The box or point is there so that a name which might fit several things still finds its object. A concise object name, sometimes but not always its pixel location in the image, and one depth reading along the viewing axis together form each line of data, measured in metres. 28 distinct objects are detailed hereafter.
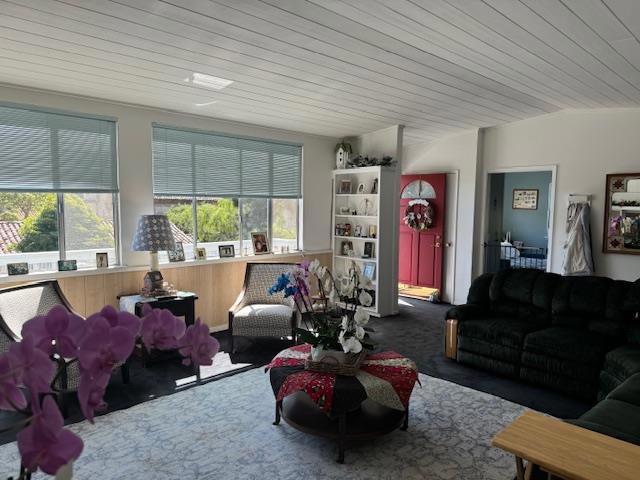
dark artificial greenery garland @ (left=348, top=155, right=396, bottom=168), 5.85
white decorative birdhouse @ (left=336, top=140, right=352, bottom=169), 6.27
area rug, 2.54
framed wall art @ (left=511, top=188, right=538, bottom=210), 8.66
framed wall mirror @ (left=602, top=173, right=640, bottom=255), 5.04
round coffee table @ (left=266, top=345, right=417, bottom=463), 2.64
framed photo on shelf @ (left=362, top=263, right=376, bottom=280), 5.97
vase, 2.85
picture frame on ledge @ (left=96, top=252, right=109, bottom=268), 4.27
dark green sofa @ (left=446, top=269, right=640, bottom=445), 3.38
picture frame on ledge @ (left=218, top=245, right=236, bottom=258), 5.20
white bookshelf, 5.89
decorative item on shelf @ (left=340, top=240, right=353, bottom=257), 6.46
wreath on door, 6.98
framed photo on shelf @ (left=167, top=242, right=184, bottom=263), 4.81
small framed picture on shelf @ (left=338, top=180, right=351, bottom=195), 6.38
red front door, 6.89
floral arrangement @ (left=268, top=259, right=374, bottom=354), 2.69
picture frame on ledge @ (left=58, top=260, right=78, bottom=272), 4.04
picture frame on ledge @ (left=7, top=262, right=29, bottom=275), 3.79
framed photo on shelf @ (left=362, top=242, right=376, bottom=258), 6.12
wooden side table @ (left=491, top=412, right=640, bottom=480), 1.70
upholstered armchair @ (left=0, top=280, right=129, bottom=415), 3.16
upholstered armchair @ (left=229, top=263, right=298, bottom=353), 4.39
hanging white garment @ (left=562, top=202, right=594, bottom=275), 5.33
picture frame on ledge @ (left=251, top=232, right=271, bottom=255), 5.56
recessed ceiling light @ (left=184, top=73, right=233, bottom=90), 3.70
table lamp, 4.16
